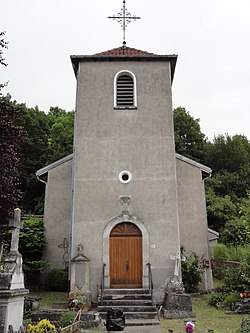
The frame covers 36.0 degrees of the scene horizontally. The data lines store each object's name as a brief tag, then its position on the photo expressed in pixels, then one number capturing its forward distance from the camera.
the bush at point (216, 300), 14.11
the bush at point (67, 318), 10.06
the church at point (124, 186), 14.91
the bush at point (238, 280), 13.88
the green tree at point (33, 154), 34.12
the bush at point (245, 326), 8.38
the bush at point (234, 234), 26.08
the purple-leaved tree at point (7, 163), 9.20
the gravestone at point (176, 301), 12.65
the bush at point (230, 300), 13.55
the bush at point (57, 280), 17.16
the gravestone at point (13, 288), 8.73
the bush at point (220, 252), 21.86
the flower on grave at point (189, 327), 6.44
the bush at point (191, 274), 16.14
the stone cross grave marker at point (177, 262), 14.52
